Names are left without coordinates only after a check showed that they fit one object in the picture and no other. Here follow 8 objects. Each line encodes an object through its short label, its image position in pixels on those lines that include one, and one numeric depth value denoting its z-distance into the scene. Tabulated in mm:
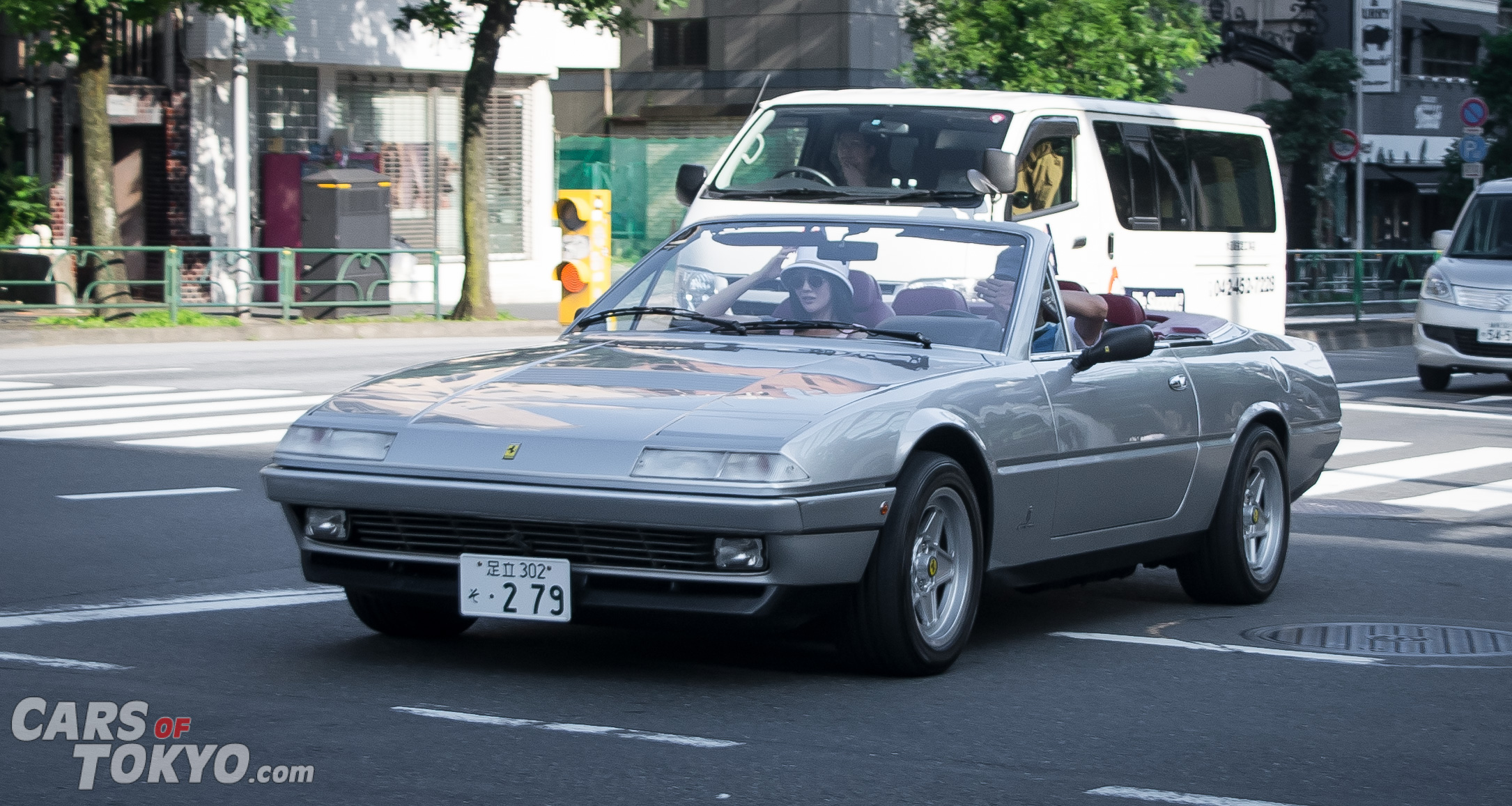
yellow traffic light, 21500
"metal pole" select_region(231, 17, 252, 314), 29297
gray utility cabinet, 28531
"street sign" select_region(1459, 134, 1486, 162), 31250
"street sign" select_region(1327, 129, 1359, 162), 36656
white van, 13125
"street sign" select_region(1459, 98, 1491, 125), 31484
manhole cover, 6961
